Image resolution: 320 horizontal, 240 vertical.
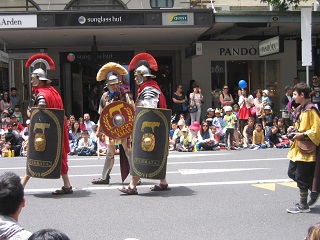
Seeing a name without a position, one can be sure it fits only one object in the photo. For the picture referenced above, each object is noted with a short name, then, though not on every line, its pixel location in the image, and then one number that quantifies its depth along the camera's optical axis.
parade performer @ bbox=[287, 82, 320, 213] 6.62
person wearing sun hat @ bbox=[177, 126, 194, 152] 15.39
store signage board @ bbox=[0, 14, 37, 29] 16.25
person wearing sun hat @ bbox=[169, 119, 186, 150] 15.77
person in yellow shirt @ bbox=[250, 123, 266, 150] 15.99
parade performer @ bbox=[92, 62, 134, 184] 8.40
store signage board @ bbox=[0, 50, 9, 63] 17.72
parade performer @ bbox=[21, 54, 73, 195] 8.01
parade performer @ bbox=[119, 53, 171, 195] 8.02
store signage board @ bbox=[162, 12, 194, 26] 16.58
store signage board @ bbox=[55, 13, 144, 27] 16.45
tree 18.48
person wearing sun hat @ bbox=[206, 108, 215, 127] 17.45
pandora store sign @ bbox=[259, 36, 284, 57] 17.28
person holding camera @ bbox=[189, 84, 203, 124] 18.36
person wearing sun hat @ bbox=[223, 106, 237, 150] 15.89
